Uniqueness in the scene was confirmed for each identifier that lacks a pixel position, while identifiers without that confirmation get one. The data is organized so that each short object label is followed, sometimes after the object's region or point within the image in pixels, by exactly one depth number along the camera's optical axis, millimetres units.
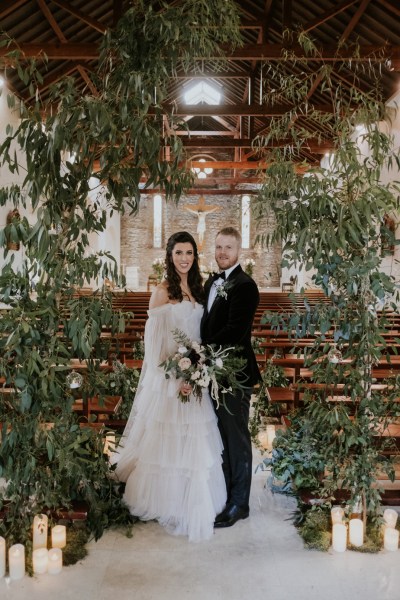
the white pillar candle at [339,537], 2809
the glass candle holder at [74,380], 2604
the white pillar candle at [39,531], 2723
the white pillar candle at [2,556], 2590
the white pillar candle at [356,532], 2855
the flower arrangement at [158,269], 16838
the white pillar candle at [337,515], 2912
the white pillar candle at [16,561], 2570
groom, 3057
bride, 3043
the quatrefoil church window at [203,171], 14424
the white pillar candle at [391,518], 2923
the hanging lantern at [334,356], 2818
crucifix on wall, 18283
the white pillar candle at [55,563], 2609
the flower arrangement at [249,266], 17844
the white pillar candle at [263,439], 4642
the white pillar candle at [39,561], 2623
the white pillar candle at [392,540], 2836
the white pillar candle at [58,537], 2760
